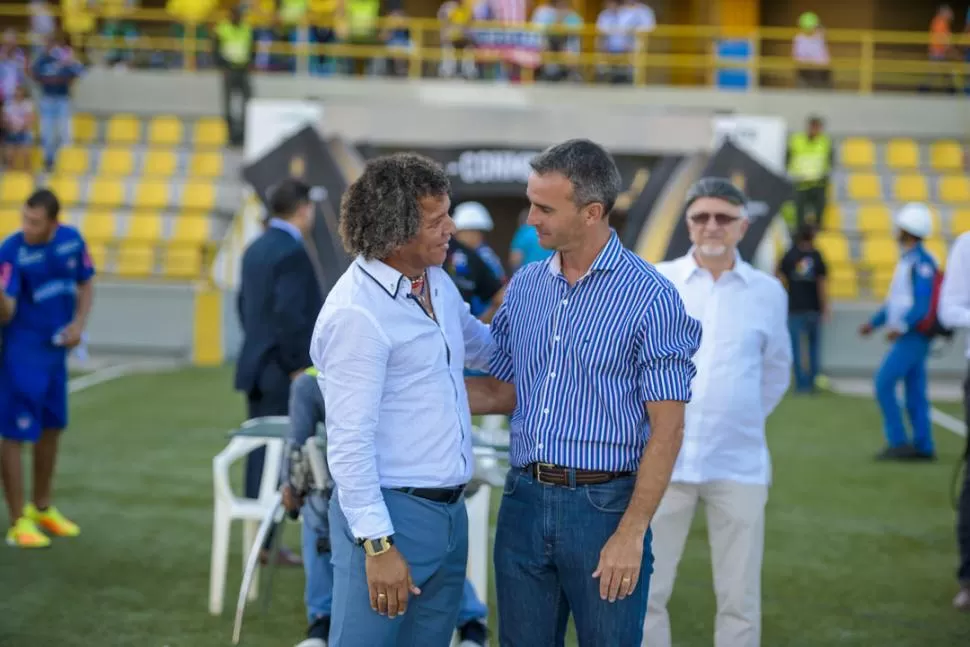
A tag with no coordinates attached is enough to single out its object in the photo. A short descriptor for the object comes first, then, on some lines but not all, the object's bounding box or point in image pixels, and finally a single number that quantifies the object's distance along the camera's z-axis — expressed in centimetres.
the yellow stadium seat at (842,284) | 1809
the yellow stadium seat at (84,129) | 2095
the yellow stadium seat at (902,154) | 2109
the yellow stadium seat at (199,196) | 1942
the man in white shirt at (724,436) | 481
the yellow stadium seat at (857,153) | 2095
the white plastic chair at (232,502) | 596
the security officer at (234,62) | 1995
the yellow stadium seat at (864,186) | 2041
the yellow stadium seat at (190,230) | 1873
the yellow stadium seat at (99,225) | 1881
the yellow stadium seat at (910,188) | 2044
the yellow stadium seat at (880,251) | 1871
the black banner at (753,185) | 1577
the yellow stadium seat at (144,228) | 1881
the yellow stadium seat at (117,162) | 2034
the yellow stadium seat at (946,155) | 2118
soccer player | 719
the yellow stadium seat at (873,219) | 1956
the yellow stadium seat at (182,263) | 1794
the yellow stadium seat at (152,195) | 1955
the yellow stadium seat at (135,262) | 1792
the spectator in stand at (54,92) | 1970
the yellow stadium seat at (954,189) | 2048
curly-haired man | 336
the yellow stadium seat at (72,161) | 2028
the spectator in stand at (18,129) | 1962
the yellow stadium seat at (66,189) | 1948
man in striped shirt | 350
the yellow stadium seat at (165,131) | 2083
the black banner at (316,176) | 1538
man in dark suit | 659
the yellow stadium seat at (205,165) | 2009
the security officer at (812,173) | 1862
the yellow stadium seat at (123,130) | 2091
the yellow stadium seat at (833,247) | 1862
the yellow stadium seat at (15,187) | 1938
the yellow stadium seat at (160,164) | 2025
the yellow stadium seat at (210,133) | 2073
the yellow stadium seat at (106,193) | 1952
